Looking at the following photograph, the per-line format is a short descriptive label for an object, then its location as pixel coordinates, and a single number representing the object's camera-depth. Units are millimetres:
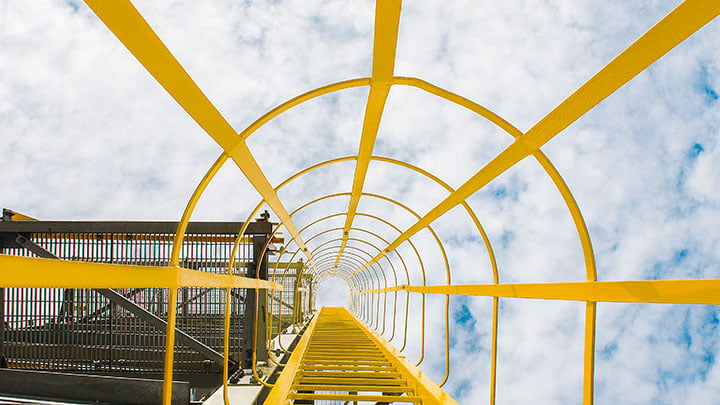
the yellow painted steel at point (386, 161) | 1369
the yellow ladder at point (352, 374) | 3967
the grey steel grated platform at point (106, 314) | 6098
